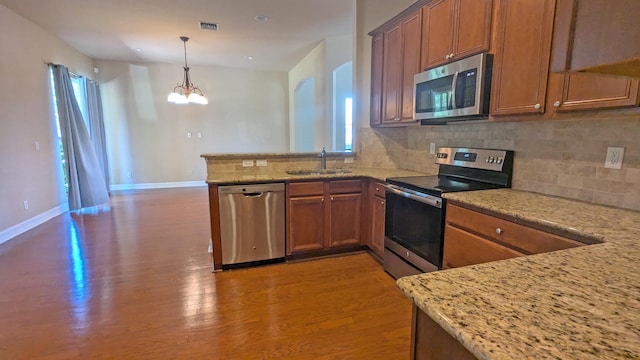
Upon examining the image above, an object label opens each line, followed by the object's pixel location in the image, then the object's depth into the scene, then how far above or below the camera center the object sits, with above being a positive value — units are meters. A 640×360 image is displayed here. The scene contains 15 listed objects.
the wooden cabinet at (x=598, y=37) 0.75 +0.28
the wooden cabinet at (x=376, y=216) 2.97 -0.75
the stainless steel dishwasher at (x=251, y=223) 2.83 -0.78
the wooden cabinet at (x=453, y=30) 2.09 +0.84
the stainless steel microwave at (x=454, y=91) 2.07 +0.38
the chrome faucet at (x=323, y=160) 3.47 -0.20
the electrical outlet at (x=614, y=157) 1.67 -0.09
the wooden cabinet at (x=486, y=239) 1.47 -0.53
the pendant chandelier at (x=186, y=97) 5.34 +0.81
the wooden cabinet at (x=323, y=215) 3.04 -0.75
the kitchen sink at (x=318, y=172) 3.32 -0.33
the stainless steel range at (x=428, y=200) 2.19 -0.45
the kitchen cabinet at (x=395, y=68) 2.82 +0.75
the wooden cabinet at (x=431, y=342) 0.76 -0.53
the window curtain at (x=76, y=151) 4.91 -0.13
